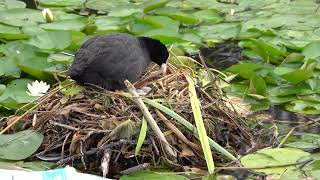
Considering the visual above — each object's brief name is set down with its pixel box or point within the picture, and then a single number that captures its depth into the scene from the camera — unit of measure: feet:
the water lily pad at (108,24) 42.80
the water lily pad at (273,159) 28.17
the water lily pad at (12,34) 40.78
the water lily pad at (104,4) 49.16
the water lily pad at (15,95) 32.96
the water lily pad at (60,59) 36.42
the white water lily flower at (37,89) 34.09
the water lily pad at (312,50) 38.73
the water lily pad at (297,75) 35.91
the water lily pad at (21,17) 43.28
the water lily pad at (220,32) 43.96
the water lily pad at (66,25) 42.60
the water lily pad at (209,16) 46.95
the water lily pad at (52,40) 37.81
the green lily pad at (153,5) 46.65
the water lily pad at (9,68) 36.24
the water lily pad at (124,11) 45.21
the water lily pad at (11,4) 47.60
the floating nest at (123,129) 28.96
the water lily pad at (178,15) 45.57
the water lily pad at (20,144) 28.86
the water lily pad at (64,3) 49.08
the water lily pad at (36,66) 35.99
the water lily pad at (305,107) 34.55
